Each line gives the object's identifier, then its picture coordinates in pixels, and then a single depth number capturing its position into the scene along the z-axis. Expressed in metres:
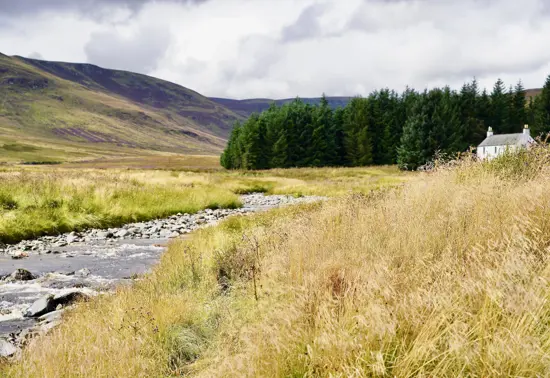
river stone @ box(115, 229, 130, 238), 15.34
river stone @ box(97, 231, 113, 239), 15.11
